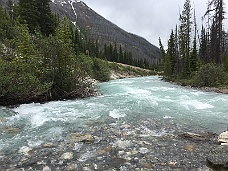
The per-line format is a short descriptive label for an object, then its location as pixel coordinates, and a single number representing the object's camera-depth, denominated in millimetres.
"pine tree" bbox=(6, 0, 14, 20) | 43970
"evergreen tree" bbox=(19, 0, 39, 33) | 31001
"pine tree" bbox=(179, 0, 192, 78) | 31924
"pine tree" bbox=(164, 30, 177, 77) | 37905
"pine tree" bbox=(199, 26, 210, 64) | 39026
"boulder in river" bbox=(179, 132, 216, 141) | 5738
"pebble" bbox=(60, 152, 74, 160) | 4514
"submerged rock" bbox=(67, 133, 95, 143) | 5529
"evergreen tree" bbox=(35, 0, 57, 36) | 32549
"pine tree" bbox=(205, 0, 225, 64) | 23438
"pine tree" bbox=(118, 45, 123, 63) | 84033
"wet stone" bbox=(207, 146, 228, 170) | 4068
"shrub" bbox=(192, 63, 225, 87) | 18691
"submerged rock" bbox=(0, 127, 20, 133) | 6152
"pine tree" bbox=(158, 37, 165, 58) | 52384
